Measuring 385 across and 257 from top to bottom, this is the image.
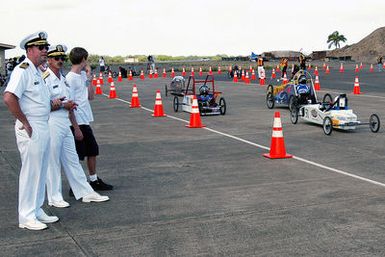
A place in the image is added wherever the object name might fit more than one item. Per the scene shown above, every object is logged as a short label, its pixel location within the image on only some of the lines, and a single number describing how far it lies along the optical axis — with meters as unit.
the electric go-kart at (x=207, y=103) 18.50
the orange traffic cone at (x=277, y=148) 10.83
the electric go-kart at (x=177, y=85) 24.22
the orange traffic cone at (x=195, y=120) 15.77
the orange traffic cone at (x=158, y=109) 18.88
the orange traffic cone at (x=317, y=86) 30.58
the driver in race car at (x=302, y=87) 17.27
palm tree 151.75
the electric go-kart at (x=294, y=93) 16.81
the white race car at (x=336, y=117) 13.84
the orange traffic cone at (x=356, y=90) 26.78
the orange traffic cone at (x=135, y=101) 22.69
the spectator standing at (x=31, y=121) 6.11
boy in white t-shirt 7.94
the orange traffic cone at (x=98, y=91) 31.22
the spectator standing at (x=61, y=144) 7.12
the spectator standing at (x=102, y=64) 53.94
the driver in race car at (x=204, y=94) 18.70
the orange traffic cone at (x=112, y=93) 28.12
